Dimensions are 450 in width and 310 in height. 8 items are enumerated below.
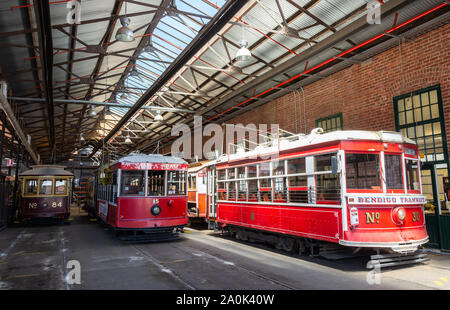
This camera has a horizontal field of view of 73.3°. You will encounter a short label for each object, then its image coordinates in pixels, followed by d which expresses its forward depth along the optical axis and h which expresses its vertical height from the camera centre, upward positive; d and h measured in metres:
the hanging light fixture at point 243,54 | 9.13 +4.07
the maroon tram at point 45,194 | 14.28 -0.12
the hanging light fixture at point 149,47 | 13.30 +6.34
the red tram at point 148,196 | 9.51 -0.16
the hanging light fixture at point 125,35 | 8.98 +4.63
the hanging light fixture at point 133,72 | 16.17 +6.42
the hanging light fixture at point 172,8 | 10.27 +6.22
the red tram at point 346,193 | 6.05 -0.09
